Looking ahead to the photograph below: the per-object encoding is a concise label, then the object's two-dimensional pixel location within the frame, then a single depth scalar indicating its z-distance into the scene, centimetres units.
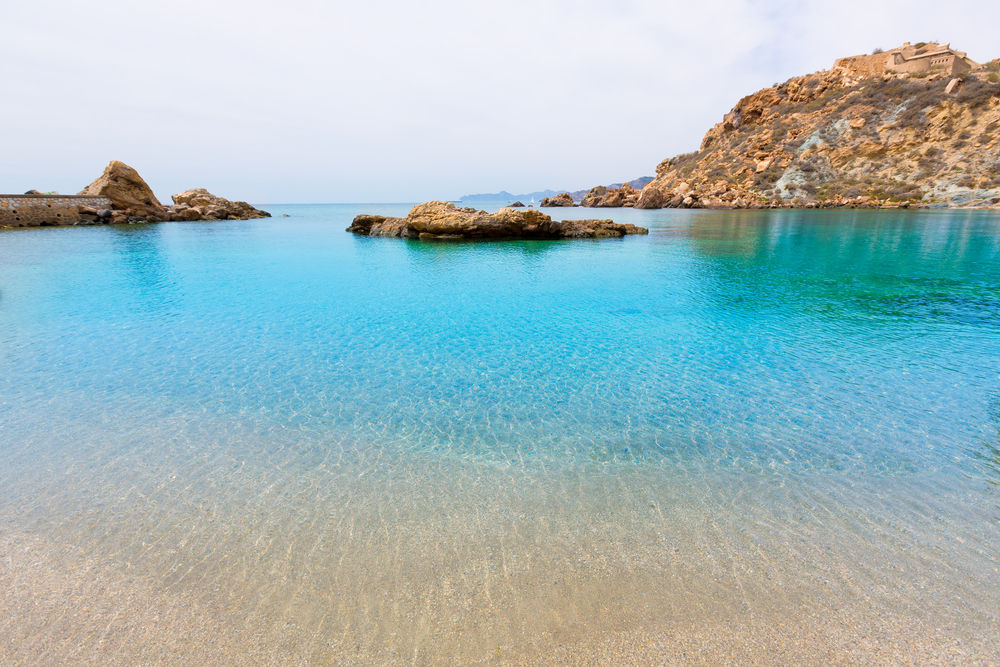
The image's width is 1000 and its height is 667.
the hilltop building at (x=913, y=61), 7062
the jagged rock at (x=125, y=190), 4928
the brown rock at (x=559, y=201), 11138
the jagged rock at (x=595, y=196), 10412
